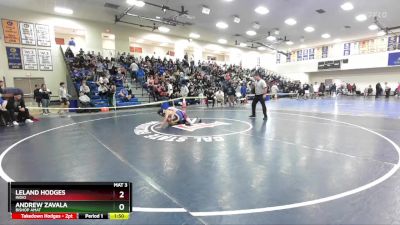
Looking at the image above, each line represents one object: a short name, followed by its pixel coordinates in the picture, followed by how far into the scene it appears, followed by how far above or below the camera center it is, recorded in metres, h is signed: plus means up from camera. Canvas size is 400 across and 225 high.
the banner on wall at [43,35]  15.23 +3.79
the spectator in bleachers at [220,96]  15.05 -0.15
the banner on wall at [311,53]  29.77 +5.26
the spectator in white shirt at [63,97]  12.87 -0.19
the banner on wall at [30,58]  14.75 +2.20
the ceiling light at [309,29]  19.94 +5.72
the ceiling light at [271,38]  22.91 +5.62
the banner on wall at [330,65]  27.17 +3.53
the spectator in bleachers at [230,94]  14.82 +0.02
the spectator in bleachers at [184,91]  15.68 +0.20
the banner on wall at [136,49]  27.30 +5.28
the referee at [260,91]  8.77 +0.13
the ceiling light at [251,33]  20.95 +5.62
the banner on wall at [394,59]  23.05 +3.56
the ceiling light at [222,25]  18.36 +5.55
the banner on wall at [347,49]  26.65 +5.19
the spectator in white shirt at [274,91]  20.29 +0.30
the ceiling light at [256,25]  18.07 +5.41
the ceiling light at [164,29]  19.86 +5.53
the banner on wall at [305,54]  30.48 +5.25
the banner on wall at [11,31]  13.99 +3.72
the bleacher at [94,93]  13.18 +0.05
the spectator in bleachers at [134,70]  17.27 +1.74
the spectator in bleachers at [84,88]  12.80 +0.30
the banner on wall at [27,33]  14.62 +3.76
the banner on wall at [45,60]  15.38 +2.21
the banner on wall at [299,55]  31.02 +5.16
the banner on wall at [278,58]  33.62 +5.22
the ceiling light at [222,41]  24.88 +5.71
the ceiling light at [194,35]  22.20 +5.65
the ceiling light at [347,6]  14.19 +5.45
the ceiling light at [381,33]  20.60 +5.59
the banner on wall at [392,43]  23.45 +5.25
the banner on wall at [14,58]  14.21 +2.15
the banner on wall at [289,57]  31.74 +5.12
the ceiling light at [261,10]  14.67 +5.37
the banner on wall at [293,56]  31.70 +5.14
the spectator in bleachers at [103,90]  13.32 +0.21
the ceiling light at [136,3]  12.76 +5.15
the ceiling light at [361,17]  16.65 +5.61
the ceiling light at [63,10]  14.69 +5.30
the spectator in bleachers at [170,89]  15.28 +0.33
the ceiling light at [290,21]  17.48 +5.53
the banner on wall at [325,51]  28.34 +5.25
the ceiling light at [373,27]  19.55 +5.81
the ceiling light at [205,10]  14.28 +5.12
